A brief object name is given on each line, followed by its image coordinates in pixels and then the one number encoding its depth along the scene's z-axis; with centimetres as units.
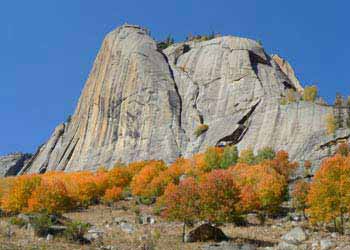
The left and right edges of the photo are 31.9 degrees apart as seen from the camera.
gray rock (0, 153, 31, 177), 14988
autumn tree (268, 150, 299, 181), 8244
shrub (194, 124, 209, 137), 11350
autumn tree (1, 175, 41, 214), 7272
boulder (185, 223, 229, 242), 4822
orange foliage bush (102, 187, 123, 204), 8325
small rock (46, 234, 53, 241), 4339
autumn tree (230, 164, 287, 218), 6506
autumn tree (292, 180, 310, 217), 6538
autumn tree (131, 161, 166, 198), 8537
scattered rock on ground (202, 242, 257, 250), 4091
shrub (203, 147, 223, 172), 9481
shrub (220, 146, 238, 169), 9512
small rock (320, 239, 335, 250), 4476
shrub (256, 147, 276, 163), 9285
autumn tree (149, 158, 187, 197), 8425
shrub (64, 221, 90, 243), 4388
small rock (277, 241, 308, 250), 4408
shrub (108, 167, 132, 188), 9389
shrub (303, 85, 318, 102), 11804
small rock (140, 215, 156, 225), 6127
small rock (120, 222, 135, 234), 5271
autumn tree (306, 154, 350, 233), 5534
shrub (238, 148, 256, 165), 9384
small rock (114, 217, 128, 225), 6106
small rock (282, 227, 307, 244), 4816
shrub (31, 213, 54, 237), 4516
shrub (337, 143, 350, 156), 8768
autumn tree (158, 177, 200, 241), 5138
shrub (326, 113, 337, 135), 9812
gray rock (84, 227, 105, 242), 4572
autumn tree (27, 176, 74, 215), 6688
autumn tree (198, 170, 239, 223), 5131
